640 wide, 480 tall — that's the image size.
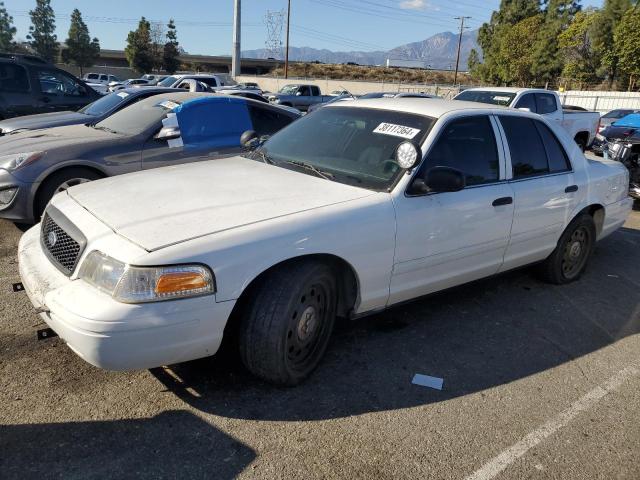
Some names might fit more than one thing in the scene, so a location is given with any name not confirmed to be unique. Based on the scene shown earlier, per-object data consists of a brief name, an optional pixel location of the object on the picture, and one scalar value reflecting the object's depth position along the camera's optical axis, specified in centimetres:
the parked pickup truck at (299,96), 2428
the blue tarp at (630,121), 1243
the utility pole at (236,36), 3716
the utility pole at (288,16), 5127
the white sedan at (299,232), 261
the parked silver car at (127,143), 540
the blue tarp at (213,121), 638
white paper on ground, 330
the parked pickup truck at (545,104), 1105
